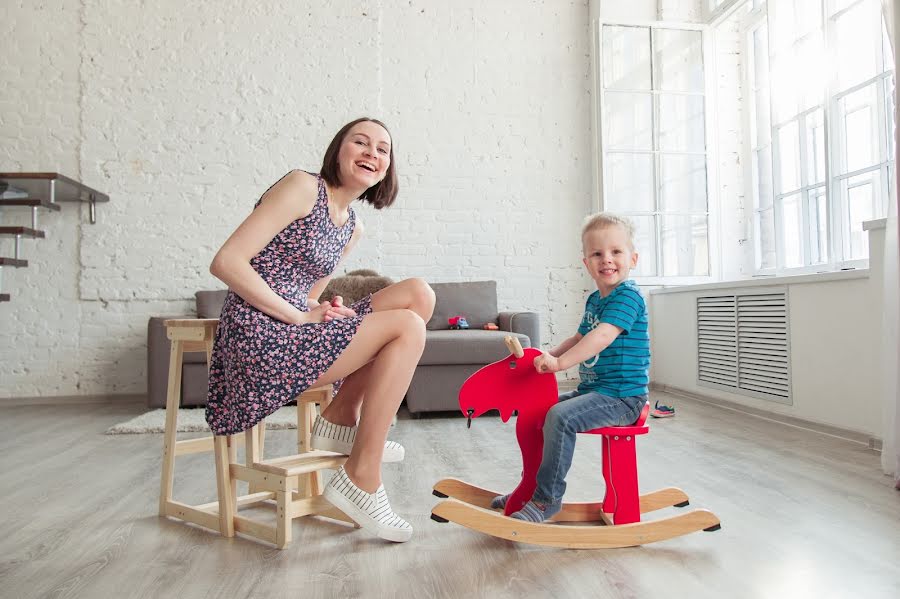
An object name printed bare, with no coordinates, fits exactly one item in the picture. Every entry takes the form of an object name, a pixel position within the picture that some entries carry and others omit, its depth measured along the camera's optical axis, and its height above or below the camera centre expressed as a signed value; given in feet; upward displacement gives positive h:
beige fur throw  13.43 +0.53
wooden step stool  5.17 -1.26
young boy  5.10 -0.40
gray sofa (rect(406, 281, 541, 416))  12.15 -0.95
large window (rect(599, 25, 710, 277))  14.71 +3.73
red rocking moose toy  4.96 -1.43
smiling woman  5.07 -0.16
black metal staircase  12.94 +2.52
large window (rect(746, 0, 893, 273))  10.59 +3.14
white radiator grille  10.71 -0.62
